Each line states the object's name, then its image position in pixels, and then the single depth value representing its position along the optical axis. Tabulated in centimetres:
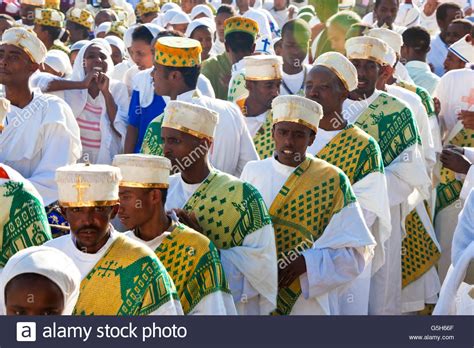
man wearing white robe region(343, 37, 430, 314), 1440
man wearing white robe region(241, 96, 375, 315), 1144
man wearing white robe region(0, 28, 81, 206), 1271
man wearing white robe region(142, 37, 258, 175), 1299
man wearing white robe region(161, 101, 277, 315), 1059
